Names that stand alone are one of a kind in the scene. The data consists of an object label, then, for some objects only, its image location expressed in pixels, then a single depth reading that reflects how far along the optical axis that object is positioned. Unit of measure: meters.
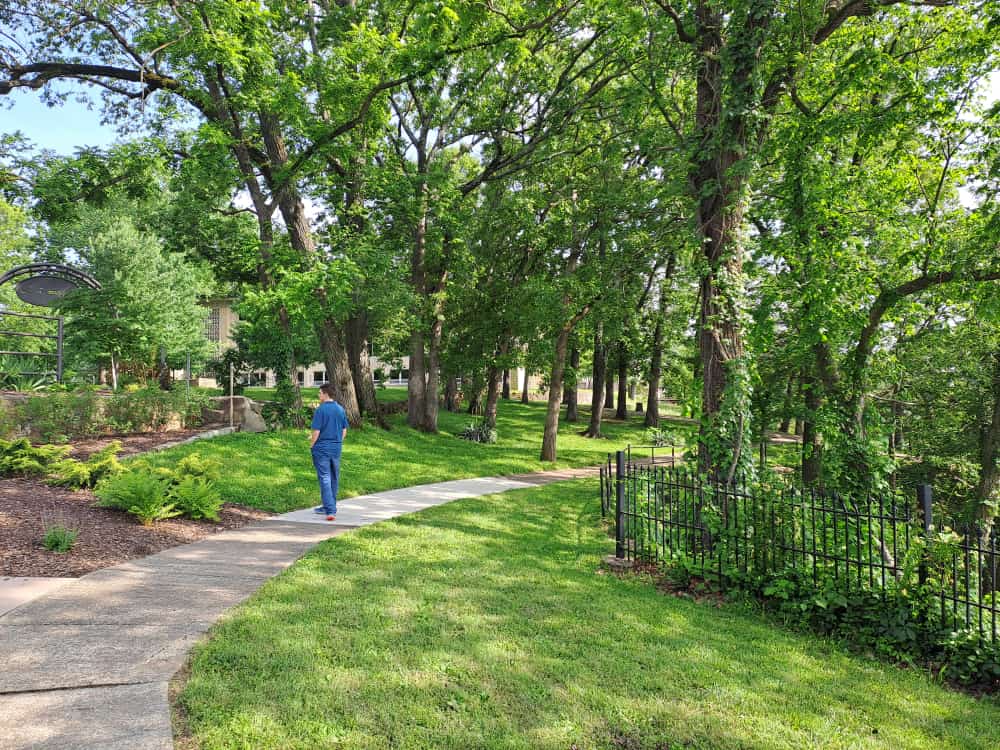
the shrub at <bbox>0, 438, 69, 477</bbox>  8.70
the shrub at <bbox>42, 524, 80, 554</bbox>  5.84
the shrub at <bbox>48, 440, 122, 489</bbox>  8.05
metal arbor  13.96
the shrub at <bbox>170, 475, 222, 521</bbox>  7.65
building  39.75
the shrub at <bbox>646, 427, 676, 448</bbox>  8.11
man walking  8.41
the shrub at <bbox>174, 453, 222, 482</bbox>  8.74
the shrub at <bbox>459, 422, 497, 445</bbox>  20.92
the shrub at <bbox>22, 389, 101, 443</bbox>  11.30
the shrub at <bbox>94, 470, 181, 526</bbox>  7.07
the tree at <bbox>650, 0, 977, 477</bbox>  6.91
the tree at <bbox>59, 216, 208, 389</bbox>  22.58
